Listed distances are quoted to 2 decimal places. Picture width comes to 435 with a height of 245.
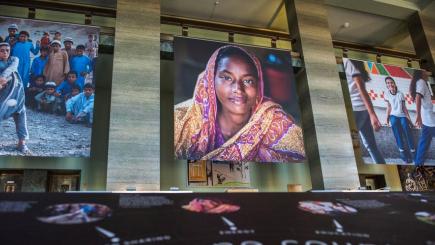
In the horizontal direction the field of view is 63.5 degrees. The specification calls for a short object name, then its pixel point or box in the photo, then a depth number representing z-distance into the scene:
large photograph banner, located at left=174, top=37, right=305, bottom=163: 6.15
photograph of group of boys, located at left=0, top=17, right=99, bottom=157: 5.46
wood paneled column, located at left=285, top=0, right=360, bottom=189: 6.62
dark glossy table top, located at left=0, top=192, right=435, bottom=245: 1.85
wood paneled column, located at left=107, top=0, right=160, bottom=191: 5.47
